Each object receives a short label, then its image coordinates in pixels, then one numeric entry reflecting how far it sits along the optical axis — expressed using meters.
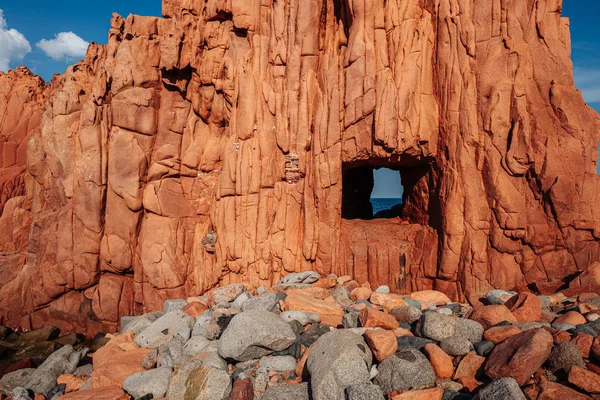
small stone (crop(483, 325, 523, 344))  6.16
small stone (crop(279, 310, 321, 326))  7.81
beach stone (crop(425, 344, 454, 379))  5.88
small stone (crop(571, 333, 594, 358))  5.57
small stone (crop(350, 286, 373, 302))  9.41
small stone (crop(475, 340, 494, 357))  6.01
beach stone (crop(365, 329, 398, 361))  6.20
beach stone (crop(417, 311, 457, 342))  6.53
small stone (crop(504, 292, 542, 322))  7.11
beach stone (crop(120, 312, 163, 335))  9.74
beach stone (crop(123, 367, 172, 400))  6.88
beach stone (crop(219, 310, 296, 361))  6.95
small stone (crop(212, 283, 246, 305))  10.23
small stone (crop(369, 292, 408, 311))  8.42
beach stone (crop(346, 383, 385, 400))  5.31
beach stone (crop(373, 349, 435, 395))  5.64
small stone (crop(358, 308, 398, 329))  7.16
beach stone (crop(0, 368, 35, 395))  9.71
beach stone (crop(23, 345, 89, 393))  9.09
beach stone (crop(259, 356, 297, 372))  6.73
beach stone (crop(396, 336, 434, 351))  6.43
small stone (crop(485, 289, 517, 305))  8.60
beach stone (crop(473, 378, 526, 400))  4.69
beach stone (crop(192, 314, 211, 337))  8.37
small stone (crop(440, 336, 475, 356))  6.13
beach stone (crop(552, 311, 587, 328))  6.84
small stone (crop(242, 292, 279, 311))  8.40
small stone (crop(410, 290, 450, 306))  9.39
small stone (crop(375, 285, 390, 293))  10.30
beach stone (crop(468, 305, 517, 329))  6.84
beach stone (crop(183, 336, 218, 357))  7.63
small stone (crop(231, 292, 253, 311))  9.34
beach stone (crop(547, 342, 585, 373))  5.35
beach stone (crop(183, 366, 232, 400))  6.18
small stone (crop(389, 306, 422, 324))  7.57
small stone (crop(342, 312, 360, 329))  7.55
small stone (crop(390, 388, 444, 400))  5.27
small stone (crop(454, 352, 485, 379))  5.77
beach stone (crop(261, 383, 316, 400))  5.91
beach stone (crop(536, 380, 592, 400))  4.75
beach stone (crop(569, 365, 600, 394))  4.84
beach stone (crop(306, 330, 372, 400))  5.65
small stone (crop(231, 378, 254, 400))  6.12
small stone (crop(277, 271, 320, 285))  10.75
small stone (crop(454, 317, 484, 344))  6.44
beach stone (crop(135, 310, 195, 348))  8.82
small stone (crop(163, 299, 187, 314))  10.53
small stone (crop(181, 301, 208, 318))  9.70
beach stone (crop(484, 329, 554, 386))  5.24
